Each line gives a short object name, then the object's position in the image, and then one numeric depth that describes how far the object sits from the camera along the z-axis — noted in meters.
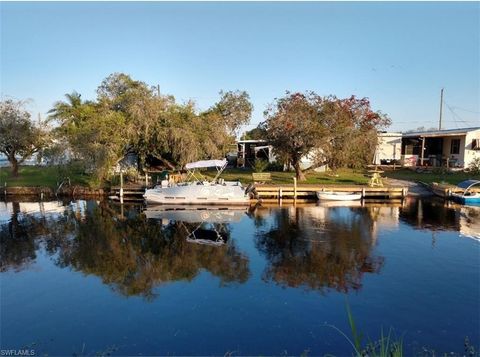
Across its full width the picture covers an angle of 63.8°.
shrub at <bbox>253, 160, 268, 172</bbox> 37.25
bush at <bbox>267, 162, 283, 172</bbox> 42.69
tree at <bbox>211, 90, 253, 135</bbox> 59.72
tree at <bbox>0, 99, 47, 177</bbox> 36.16
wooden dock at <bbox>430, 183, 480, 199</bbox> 29.78
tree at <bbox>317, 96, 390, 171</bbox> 32.25
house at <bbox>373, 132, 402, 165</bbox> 45.28
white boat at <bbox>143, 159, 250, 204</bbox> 28.11
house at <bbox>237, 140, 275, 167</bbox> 46.43
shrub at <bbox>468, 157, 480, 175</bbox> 37.78
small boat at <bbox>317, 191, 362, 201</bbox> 29.77
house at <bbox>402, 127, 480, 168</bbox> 40.41
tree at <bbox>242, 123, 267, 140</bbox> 34.84
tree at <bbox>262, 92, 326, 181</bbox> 31.92
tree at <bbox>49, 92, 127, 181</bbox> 31.16
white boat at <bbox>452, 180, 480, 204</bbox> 28.30
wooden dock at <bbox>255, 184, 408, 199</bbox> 31.08
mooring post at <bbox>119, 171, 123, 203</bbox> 31.18
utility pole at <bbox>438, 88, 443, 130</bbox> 60.91
